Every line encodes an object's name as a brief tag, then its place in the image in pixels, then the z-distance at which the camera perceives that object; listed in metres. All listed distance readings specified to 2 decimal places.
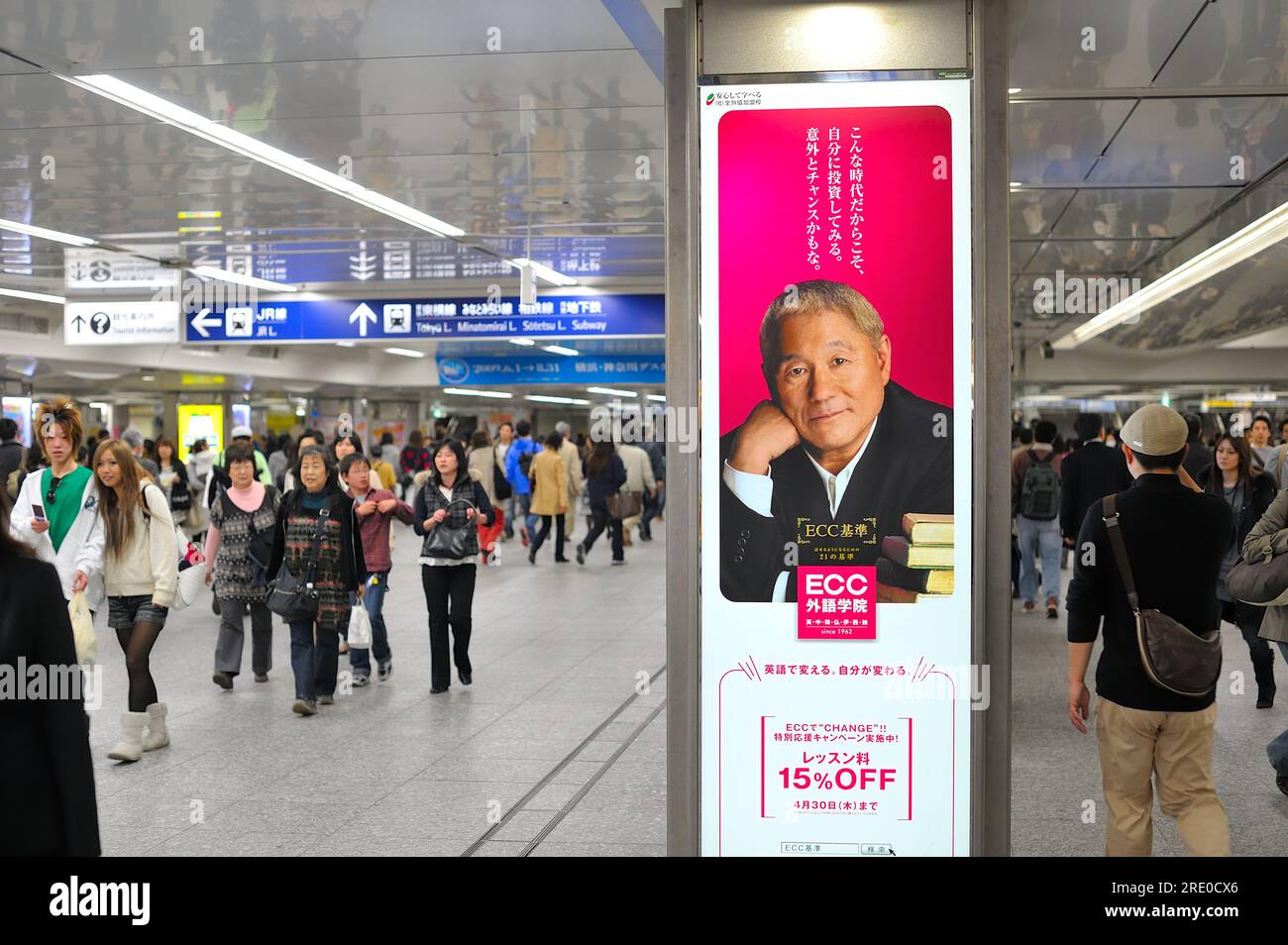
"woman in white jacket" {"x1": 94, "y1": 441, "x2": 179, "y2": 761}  6.45
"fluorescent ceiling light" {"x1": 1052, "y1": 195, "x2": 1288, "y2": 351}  11.17
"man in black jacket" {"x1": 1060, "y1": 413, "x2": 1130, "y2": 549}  9.00
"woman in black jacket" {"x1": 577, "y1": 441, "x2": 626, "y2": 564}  16.44
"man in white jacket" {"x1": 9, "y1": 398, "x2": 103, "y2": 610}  6.46
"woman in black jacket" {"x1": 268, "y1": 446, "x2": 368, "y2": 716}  7.54
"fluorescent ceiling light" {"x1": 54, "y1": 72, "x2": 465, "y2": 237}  7.03
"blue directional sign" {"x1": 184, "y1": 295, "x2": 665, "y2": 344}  14.48
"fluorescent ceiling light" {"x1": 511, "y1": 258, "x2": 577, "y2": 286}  14.34
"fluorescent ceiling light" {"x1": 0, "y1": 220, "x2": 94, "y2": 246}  11.52
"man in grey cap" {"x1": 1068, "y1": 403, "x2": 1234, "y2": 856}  3.88
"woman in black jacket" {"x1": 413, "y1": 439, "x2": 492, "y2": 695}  8.12
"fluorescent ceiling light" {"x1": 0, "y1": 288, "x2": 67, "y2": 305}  16.52
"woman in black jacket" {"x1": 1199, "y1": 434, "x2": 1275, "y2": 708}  7.35
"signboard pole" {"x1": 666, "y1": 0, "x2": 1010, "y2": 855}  3.64
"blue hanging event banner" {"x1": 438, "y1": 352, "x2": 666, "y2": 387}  18.80
